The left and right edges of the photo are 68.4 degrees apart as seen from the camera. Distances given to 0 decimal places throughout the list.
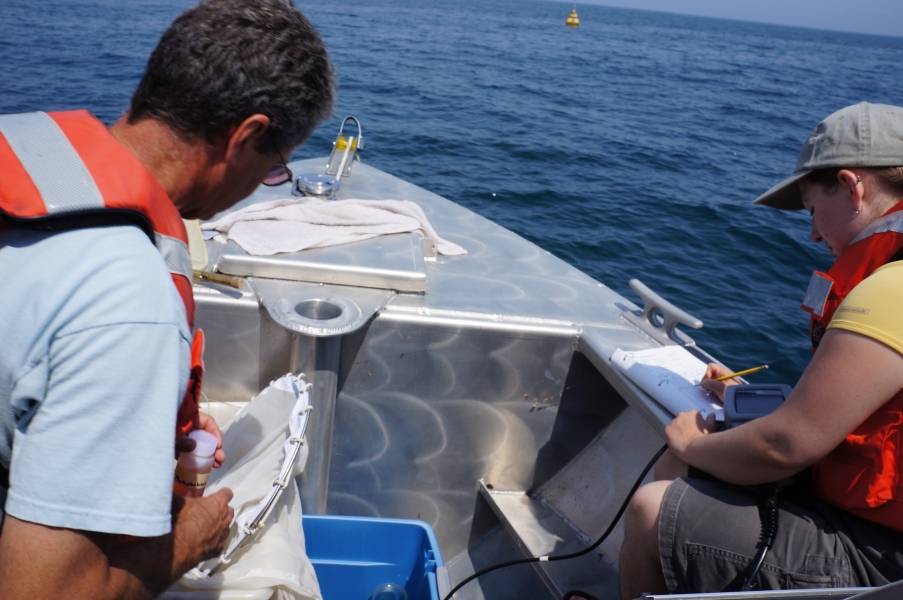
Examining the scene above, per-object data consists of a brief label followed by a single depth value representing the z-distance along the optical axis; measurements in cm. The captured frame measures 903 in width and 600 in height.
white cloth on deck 238
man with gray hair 78
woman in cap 128
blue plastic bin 206
